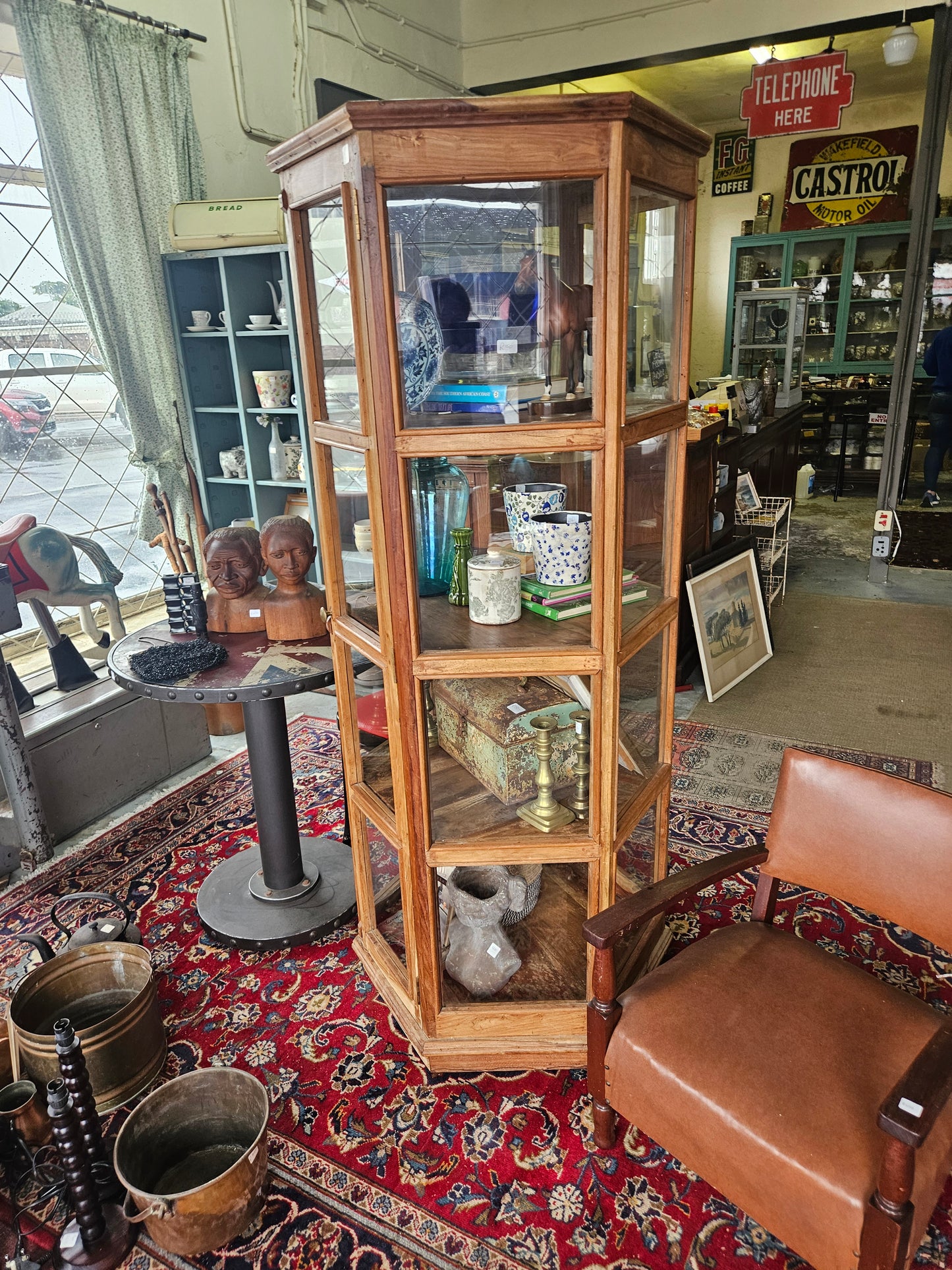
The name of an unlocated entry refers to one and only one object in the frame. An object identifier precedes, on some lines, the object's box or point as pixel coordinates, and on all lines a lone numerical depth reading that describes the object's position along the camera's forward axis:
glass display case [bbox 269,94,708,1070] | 1.44
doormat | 5.93
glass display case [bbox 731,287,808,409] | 6.41
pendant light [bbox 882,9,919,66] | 4.59
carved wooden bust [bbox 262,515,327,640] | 2.35
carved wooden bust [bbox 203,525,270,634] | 2.42
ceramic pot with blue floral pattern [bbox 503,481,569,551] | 1.74
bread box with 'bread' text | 3.57
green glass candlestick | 1.80
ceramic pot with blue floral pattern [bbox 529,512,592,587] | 1.69
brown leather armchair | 1.25
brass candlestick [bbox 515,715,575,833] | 1.84
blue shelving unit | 3.85
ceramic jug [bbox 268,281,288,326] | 3.85
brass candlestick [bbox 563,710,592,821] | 1.78
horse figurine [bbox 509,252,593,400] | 1.55
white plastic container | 7.78
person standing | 6.88
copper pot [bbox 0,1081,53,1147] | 1.80
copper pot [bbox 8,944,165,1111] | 1.86
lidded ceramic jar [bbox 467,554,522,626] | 1.71
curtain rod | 3.26
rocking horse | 3.07
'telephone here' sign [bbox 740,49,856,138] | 4.27
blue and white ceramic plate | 1.54
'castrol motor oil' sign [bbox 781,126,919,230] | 7.99
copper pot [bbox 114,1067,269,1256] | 1.55
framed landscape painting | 3.89
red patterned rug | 1.60
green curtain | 3.23
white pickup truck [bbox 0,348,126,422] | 3.57
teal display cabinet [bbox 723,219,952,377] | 7.93
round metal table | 2.18
